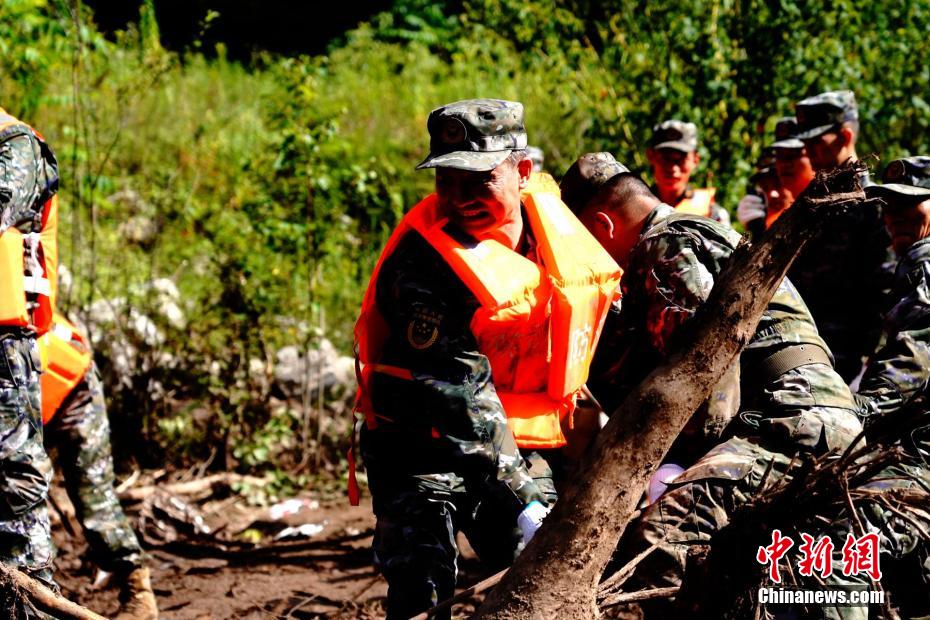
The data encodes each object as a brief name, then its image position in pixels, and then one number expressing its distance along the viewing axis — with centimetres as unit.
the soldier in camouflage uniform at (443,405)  605
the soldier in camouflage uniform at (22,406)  730
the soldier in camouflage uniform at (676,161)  1203
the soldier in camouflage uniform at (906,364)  620
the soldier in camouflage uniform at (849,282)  964
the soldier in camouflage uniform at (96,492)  884
